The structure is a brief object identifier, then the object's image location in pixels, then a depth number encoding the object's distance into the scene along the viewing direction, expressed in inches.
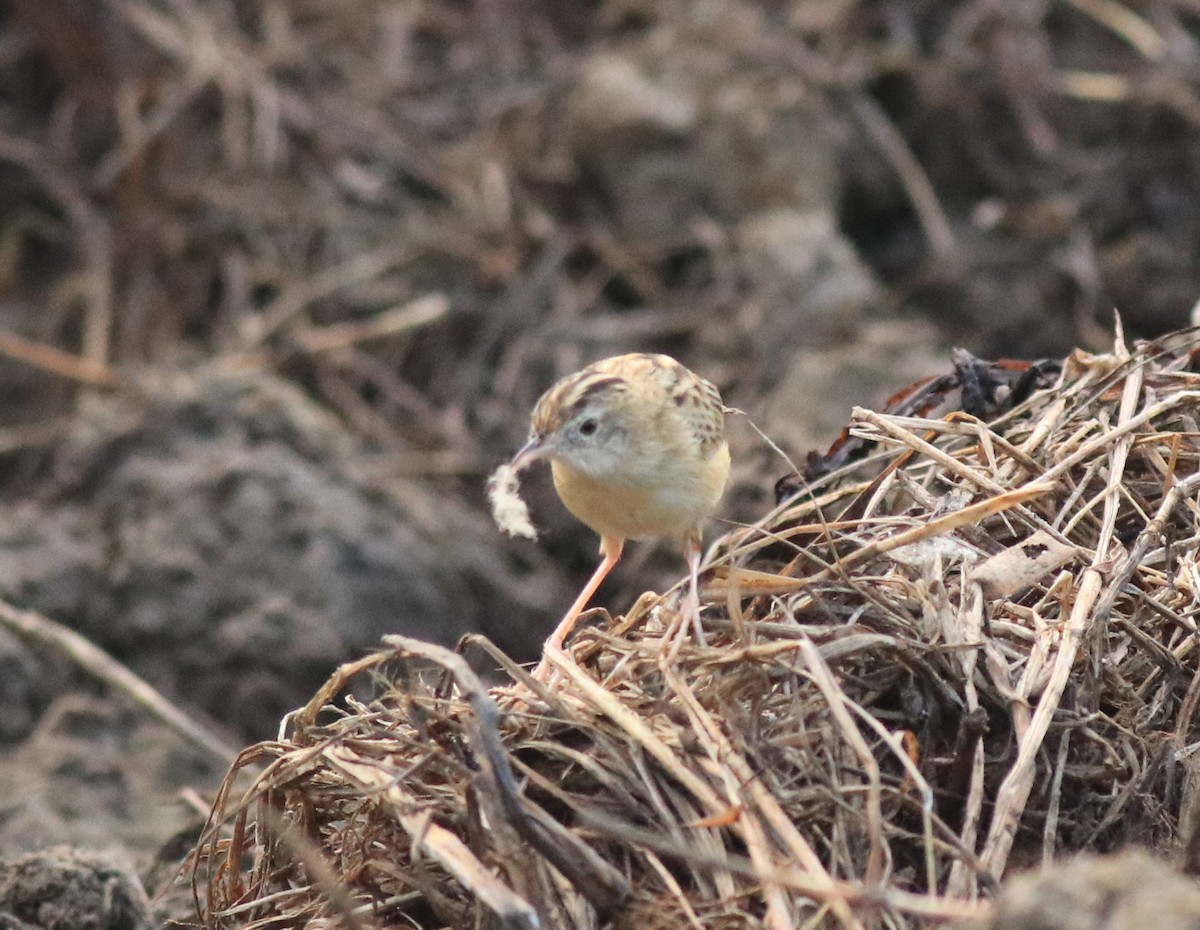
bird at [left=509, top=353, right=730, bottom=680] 354.3
